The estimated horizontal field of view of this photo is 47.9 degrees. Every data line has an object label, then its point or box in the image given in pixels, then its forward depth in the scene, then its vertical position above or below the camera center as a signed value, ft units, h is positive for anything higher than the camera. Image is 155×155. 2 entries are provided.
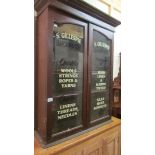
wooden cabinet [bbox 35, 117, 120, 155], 4.98 -2.16
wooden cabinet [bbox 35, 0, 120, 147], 4.98 +0.35
